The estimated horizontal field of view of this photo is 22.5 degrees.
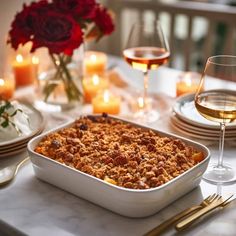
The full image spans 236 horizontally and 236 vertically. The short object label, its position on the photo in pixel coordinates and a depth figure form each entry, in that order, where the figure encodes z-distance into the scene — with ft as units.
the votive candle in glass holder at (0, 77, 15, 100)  4.27
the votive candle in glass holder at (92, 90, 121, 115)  4.07
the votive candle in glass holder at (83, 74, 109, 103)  4.36
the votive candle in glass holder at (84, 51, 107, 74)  4.93
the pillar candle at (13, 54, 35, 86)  4.66
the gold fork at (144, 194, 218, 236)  2.77
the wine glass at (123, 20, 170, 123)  4.03
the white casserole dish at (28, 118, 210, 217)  2.83
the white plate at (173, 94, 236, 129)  3.67
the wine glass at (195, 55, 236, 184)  3.13
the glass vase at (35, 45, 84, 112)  4.17
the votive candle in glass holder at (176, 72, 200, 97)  4.33
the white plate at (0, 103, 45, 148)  3.45
